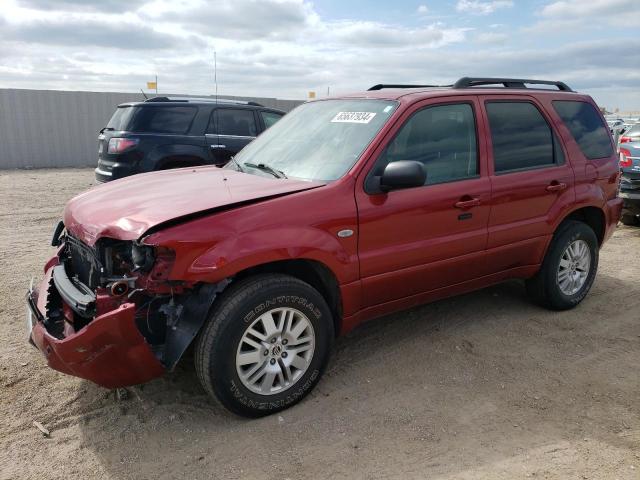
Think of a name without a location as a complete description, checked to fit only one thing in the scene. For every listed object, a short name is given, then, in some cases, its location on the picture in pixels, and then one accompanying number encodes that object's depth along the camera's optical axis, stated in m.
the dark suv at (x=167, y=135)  7.84
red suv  2.88
